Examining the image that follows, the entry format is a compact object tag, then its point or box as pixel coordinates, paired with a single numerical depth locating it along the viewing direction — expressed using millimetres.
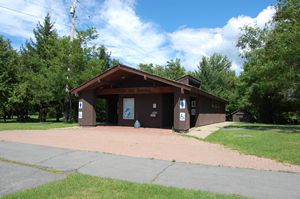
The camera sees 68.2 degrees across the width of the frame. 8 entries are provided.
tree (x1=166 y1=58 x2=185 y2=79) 50419
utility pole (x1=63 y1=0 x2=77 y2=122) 23600
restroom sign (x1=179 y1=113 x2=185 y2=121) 13870
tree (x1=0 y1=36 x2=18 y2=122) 24125
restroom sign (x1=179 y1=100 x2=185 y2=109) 13870
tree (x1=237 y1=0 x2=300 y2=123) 14602
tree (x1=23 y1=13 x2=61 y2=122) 23141
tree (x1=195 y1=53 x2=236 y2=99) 43500
